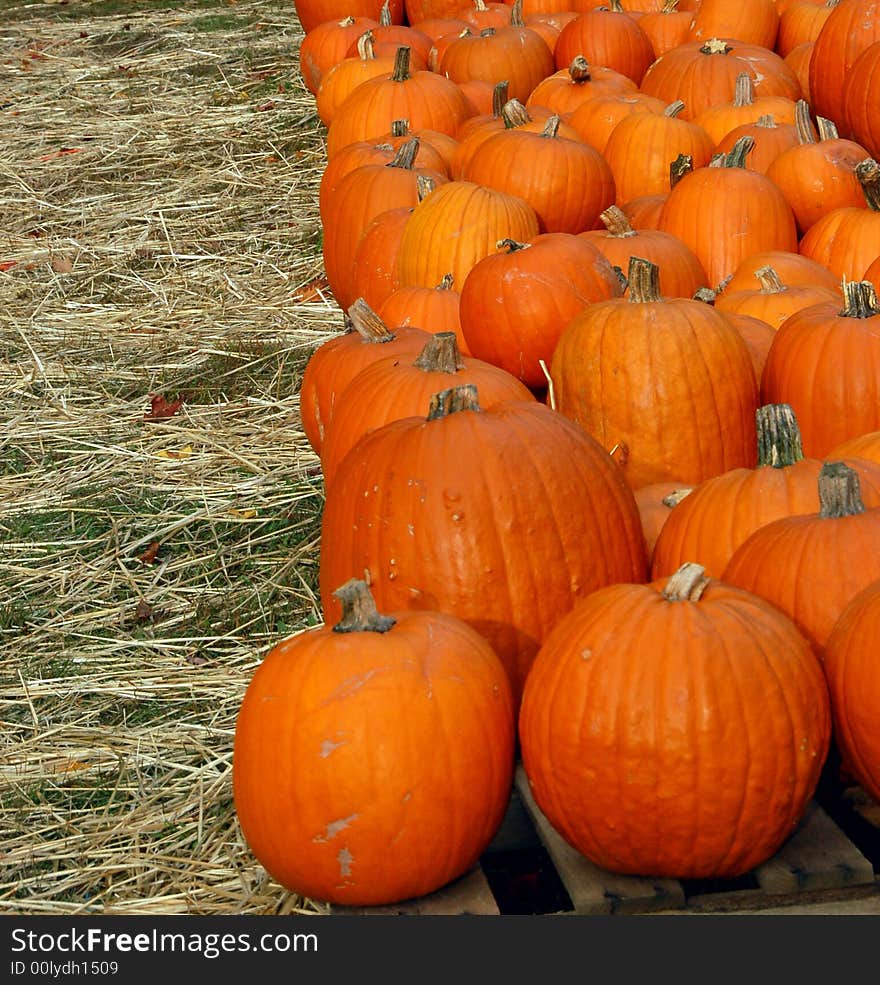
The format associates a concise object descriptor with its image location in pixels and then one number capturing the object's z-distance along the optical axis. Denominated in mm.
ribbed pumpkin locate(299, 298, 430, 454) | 3691
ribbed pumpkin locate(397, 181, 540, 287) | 4203
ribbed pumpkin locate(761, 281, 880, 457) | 3184
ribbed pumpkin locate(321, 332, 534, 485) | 3168
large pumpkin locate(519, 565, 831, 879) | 2172
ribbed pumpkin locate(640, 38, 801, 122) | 5645
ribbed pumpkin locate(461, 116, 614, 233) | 4609
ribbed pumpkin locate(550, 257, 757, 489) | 3191
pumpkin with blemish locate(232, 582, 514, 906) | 2221
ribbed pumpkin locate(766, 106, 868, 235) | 4488
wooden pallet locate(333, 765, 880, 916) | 2246
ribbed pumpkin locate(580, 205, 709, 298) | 3959
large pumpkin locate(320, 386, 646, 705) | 2639
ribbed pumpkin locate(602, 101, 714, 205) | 4898
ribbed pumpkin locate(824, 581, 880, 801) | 2238
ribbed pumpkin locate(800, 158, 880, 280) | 4109
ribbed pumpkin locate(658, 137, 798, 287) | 4281
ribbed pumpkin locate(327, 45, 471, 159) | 6031
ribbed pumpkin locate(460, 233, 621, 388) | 3641
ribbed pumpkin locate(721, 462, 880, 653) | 2414
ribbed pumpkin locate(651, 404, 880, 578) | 2691
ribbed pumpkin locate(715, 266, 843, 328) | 3705
